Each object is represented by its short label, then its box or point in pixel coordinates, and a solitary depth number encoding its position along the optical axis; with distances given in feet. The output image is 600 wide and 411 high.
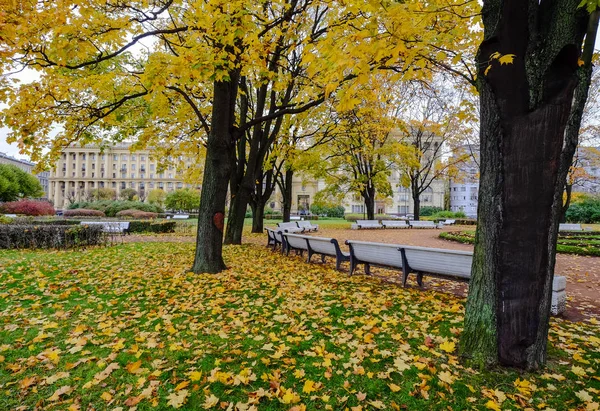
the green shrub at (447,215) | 141.26
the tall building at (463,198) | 298.23
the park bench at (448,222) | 115.96
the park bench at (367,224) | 89.64
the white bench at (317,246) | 25.98
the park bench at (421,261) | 16.48
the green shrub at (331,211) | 177.37
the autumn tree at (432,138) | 84.33
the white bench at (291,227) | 57.97
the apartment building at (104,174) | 328.29
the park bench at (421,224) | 98.40
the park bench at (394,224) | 96.89
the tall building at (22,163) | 344.08
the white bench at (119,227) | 54.95
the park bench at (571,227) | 66.57
